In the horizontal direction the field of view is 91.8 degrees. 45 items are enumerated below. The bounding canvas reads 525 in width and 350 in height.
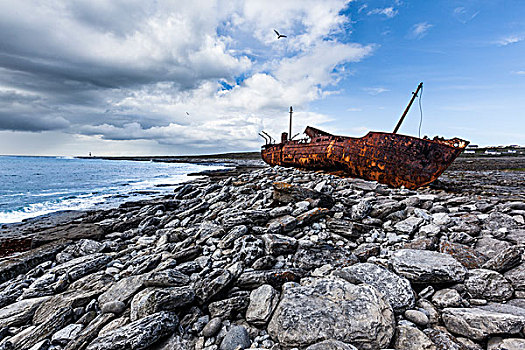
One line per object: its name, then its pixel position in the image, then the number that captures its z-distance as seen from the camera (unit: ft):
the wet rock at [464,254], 12.87
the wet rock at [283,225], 16.53
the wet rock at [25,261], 20.28
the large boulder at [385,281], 10.84
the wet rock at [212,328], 10.42
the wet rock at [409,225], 15.84
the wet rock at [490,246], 13.32
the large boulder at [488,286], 11.12
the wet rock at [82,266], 17.19
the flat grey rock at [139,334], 9.63
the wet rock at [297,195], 19.67
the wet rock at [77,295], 13.30
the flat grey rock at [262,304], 10.55
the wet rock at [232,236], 15.83
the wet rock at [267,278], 12.22
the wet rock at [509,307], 9.67
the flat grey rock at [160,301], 10.96
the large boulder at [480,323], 8.79
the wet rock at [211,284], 11.57
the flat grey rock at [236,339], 9.64
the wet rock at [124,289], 12.60
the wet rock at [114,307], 11.97
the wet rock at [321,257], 13.83
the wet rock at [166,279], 12.40
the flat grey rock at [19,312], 13.19
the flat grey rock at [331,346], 8.46
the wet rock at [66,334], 11.32
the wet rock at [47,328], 11.46
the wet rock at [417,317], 9.95
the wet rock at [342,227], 16.08
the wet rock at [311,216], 17.26
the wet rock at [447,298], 10.74
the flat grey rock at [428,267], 11.80
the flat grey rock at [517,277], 11.39
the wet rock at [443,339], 8.85
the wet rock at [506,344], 8.36
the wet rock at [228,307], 11.05
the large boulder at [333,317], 9.30
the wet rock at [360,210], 17.89
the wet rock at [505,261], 12.25
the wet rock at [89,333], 10.68
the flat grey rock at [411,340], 8.94
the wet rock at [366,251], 14.35
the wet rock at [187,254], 15.35
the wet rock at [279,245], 14.38
